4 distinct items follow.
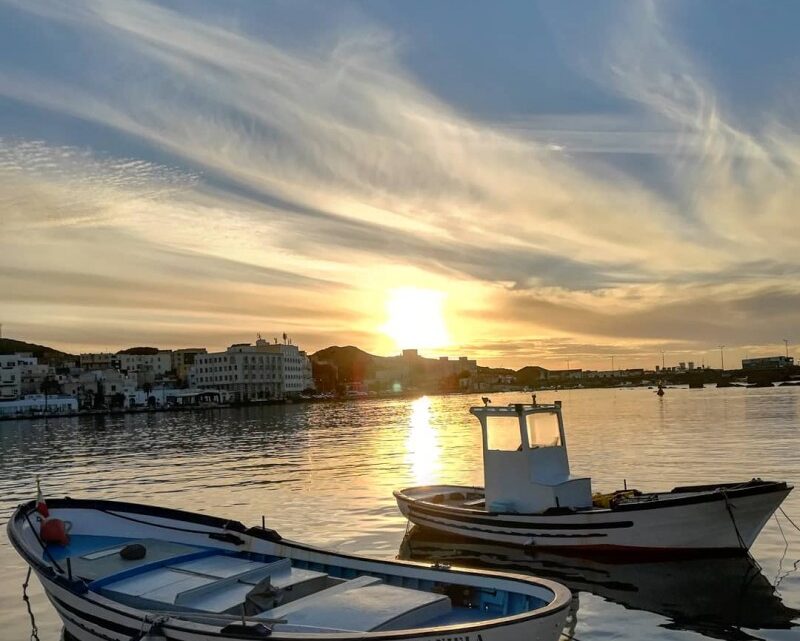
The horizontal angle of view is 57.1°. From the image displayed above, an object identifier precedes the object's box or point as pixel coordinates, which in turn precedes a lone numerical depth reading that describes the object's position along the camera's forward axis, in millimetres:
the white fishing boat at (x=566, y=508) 19953
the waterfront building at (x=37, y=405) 178250
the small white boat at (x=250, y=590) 10375
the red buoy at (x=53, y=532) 16719
